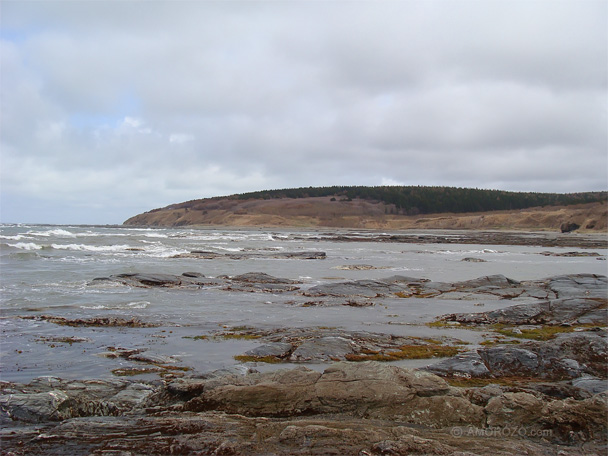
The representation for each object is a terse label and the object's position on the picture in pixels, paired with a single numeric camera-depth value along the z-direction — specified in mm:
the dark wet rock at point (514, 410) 6785
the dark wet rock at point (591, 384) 8219
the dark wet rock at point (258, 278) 24964
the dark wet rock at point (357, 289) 21109
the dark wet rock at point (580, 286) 19172
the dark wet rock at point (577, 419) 6453
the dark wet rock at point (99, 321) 14141
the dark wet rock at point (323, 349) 10711
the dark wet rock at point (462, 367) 9383
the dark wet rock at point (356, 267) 33031
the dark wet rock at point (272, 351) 10953
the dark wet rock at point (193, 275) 26259
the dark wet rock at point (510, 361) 9543
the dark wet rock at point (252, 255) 40344
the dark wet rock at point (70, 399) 7059
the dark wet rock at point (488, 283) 23048
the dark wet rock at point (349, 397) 6982
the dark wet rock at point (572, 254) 46375
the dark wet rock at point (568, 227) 107375
